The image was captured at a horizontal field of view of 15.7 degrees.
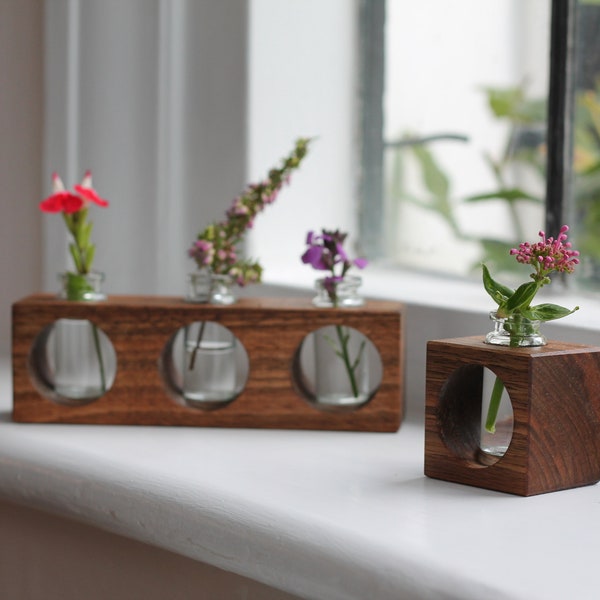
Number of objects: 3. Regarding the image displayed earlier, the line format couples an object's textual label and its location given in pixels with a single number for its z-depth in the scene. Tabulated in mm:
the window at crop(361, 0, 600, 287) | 1186
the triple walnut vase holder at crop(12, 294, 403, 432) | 1052
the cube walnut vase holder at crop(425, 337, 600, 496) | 925
